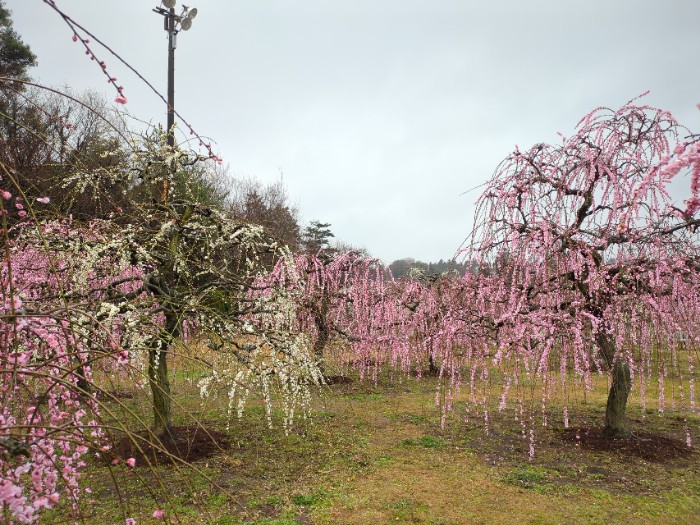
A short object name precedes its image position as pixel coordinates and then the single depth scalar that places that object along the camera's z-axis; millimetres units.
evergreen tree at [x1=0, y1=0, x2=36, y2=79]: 15155
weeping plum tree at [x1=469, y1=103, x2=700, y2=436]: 4207
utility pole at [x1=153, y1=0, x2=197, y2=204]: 7625
